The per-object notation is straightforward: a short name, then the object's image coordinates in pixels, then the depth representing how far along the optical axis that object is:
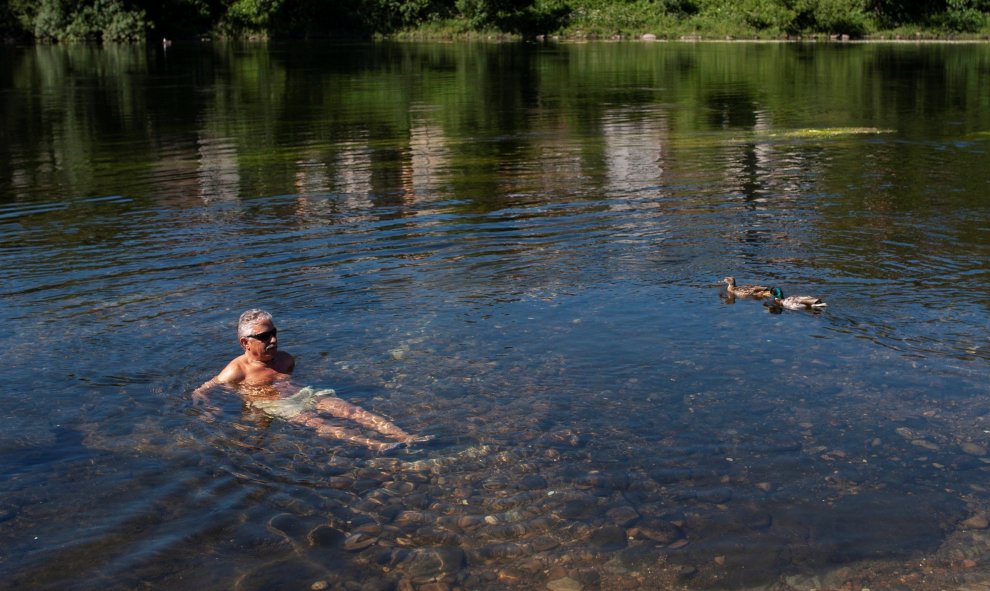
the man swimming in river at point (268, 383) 9.98
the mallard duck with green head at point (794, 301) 12.43
